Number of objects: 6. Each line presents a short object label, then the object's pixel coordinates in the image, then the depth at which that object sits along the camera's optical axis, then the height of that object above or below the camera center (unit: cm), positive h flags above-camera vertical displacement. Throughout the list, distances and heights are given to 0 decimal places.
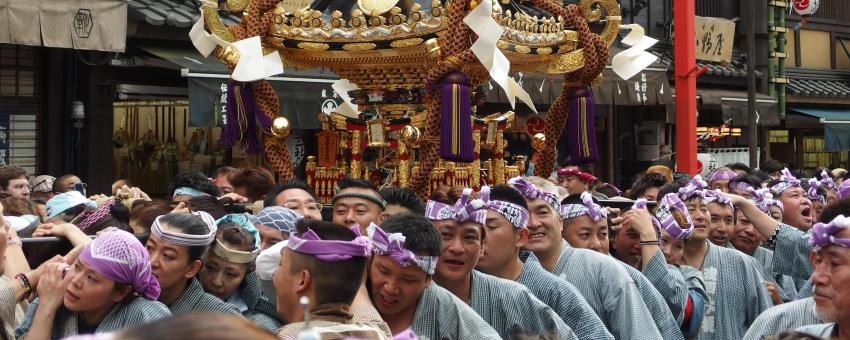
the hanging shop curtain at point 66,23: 943 +141
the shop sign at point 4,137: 1029 +48
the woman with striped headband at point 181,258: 389 -24
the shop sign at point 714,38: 1647 +220
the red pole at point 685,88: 1102 +97
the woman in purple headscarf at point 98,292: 351 -32
